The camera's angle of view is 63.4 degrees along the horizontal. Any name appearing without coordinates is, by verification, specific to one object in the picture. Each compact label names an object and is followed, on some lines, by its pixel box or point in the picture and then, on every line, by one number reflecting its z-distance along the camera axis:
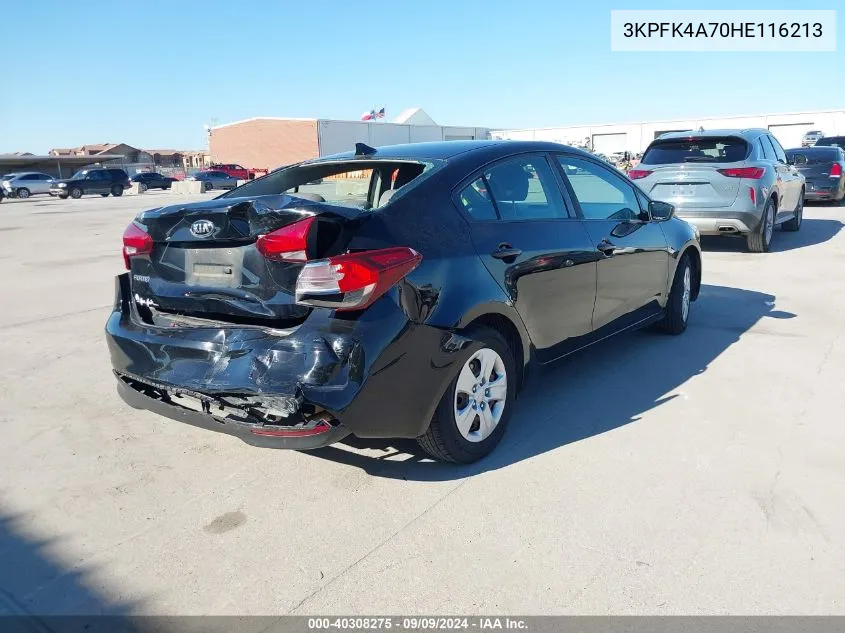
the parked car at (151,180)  46.16
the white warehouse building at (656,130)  56.97
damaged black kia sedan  2.86
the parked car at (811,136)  36.60
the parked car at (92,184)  40.12
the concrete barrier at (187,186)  40.91
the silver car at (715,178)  9.25
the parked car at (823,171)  15.92
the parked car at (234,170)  50.01
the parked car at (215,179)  46.12
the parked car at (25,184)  41.12
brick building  57.09
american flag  67.31
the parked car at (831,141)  25.66
